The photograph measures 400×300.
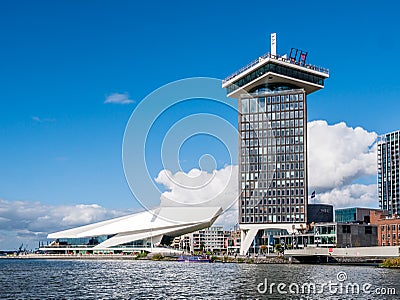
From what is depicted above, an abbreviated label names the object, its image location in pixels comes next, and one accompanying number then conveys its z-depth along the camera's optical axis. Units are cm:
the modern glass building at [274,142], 15925
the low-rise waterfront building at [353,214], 16738
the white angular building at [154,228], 18575
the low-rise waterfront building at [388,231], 13412
